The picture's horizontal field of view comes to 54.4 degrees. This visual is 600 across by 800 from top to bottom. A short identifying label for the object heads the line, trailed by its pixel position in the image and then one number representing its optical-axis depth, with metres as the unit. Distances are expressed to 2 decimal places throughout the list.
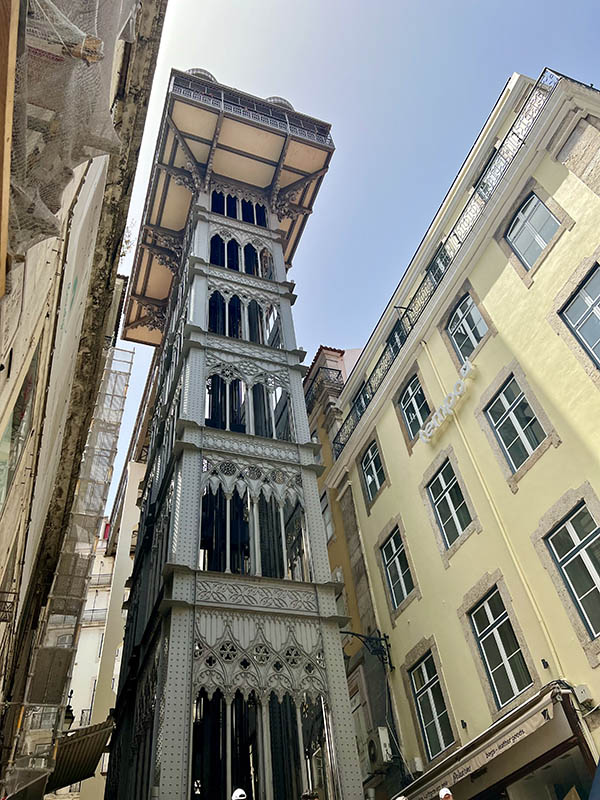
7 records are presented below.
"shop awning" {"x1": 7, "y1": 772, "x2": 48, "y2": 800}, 14.21
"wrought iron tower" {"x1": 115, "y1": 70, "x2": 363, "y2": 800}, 9.98
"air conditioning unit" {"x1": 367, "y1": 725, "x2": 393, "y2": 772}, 12.81
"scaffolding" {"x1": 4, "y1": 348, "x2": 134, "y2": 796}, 16.30
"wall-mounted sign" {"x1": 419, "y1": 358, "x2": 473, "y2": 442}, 13.49
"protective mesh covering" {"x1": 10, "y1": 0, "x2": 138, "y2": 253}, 3.43
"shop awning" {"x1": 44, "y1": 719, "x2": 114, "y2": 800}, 15.78
